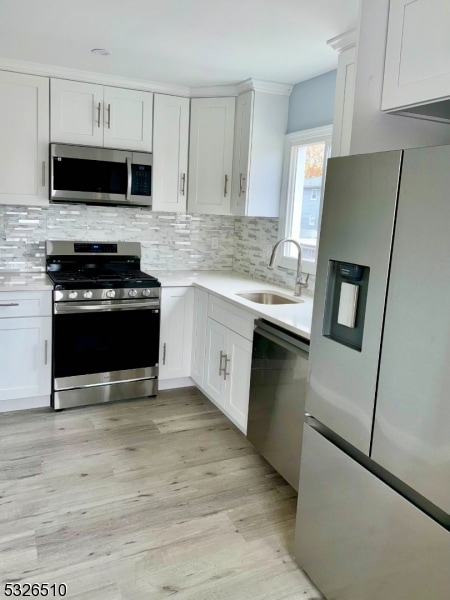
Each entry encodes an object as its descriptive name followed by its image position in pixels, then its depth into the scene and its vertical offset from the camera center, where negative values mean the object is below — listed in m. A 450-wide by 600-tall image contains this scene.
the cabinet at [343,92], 2.35 +0.68
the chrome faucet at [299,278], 3.11 -0.35
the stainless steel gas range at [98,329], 3.25 -0.80
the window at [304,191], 3.20 +0.25
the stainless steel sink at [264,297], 3.34 -0.51
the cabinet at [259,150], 3.43 +0.53
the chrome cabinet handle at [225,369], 3.12 -0.96
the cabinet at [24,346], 3.12 -0.90
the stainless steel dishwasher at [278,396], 2.31 -0.88
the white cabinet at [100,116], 3.35 +0.70
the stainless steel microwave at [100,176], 3.34 +0.28
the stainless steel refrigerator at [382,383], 1.29 -0.46
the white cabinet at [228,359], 2.88 -0.88
